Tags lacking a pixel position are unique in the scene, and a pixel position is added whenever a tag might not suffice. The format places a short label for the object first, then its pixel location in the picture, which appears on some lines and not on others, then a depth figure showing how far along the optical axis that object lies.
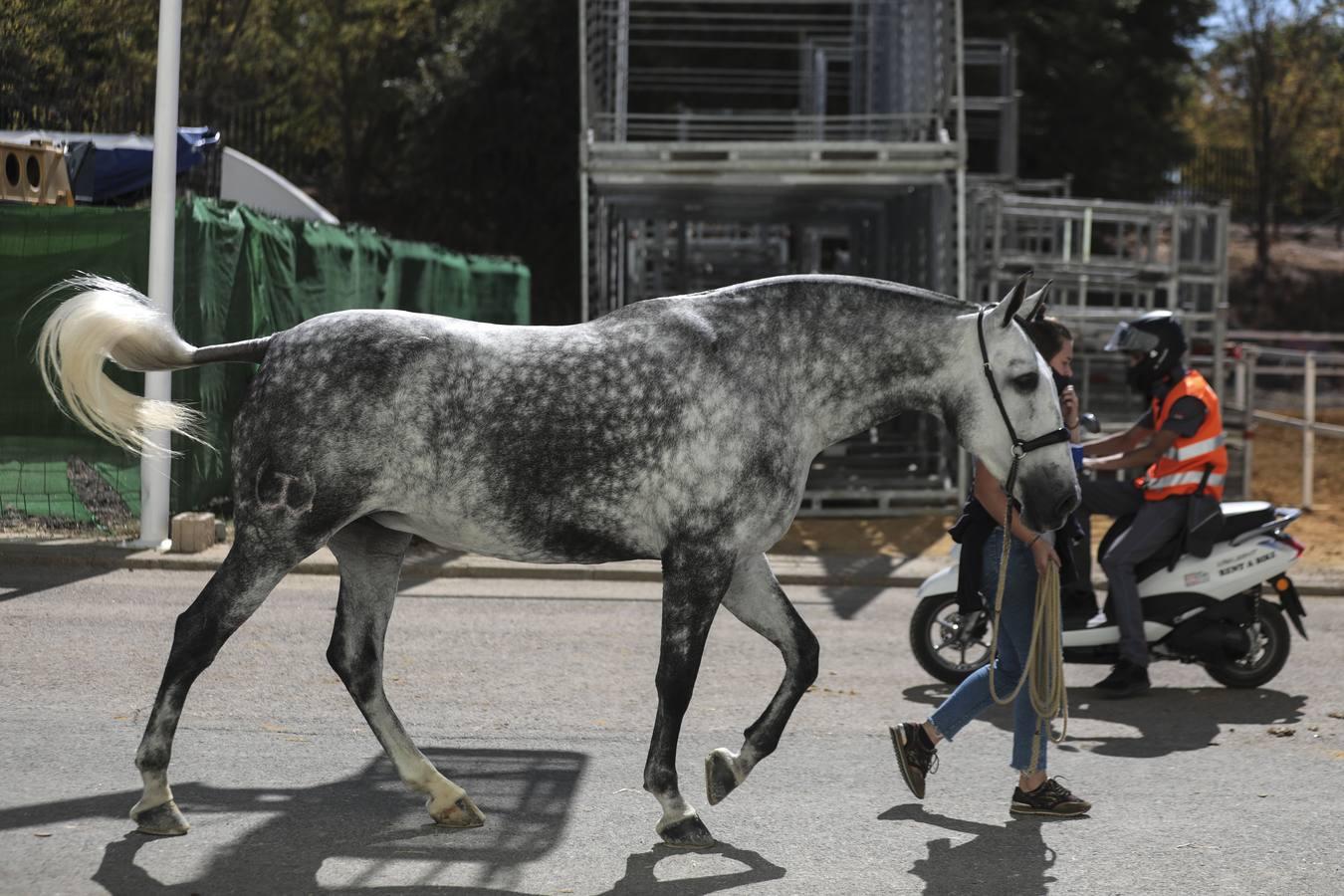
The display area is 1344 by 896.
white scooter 8.81
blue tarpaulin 15.58
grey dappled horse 5.36
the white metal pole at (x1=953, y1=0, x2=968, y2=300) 15.97
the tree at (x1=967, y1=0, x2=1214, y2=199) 31.11
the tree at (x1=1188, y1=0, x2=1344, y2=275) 34.28
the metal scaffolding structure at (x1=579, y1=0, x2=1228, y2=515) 16.91
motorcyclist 8.45
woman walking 6.16
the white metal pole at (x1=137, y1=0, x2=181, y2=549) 12.04
